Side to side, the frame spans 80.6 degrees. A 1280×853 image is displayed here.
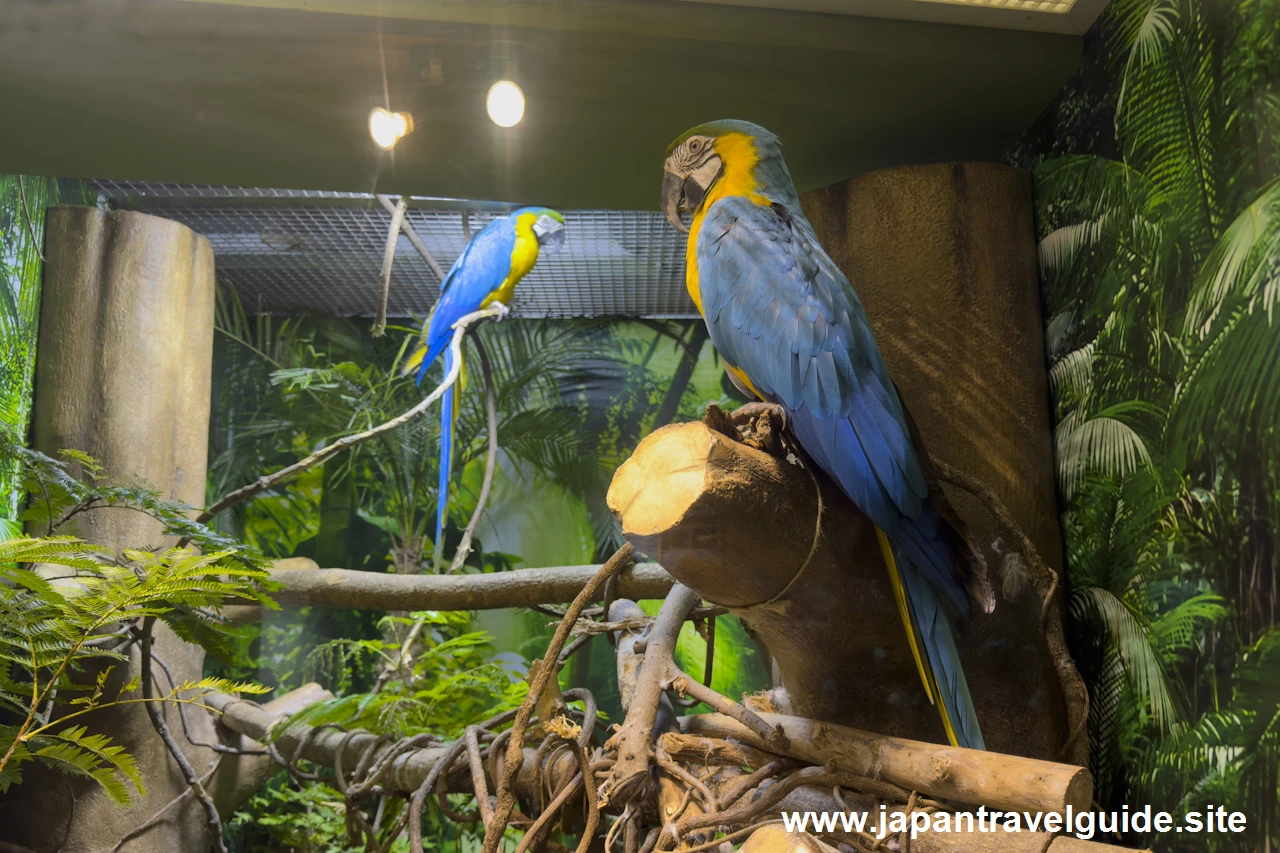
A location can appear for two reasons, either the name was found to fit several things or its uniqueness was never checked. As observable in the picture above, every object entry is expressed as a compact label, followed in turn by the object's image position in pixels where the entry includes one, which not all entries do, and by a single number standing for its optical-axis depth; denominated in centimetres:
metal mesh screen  145
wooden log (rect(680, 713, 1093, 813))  60
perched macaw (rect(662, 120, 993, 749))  82
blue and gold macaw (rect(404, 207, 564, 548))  144
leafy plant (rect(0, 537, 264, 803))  96
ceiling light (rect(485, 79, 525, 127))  129
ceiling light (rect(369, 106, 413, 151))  132
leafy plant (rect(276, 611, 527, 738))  136
